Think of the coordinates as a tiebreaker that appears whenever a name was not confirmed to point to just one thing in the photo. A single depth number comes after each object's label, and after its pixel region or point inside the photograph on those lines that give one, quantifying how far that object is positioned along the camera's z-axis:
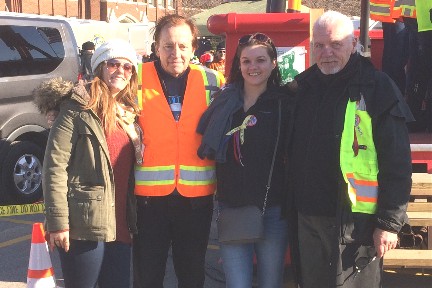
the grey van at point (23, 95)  7.46
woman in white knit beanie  2.83
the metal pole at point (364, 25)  6.00
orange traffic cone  3.38
